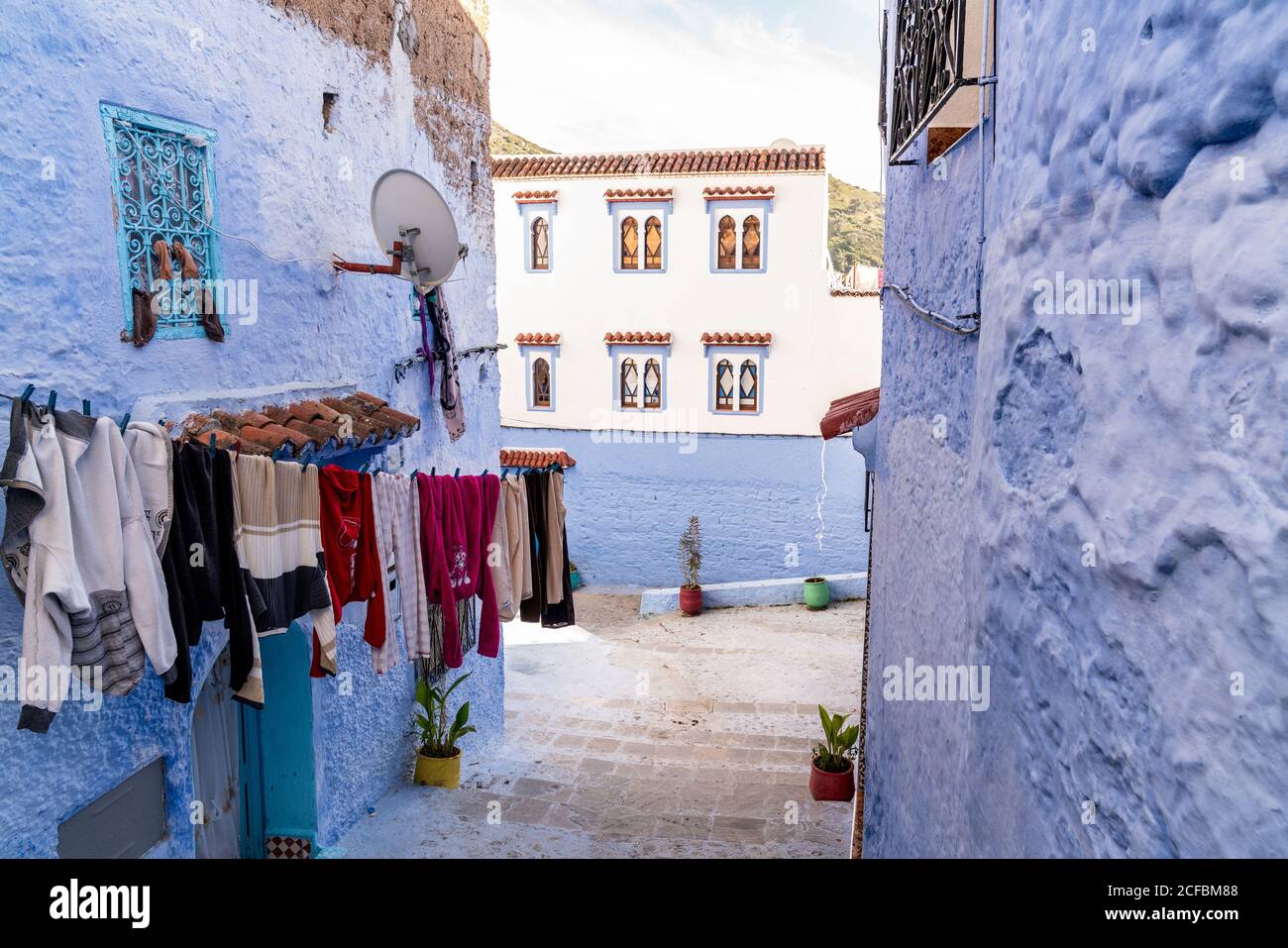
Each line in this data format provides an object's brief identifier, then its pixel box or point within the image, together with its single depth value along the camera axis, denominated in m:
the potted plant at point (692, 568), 18.36
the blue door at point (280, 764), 7.17
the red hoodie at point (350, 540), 5.48
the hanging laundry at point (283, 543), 4.78
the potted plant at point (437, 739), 9.05
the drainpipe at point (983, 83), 3.45
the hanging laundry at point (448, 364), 9.03
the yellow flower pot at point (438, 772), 9.03
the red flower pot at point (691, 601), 18.34
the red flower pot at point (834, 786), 9.03
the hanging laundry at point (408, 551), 5.96
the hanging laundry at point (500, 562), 6.93
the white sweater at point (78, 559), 3.58
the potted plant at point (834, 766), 9.05
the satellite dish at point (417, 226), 7.05
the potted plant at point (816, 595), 18.08
